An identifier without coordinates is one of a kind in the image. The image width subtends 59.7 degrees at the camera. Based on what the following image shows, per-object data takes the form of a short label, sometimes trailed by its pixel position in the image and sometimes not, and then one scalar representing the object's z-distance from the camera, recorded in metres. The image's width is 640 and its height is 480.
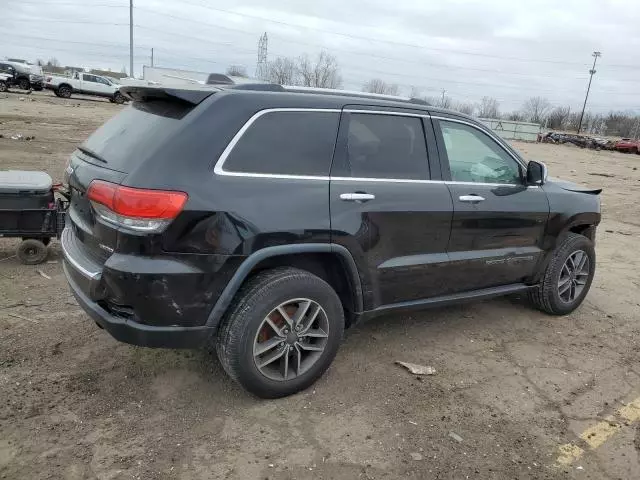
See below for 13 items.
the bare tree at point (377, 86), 75.50
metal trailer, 5.18
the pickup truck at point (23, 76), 37.19
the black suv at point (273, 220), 2.95
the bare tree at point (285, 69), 65.16
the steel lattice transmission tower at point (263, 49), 79.12
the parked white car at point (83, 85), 37.66
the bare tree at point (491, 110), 103.75
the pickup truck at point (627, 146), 46.16
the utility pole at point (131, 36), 53.69
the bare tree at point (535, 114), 98.06
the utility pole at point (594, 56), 85.38
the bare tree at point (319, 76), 66.38
